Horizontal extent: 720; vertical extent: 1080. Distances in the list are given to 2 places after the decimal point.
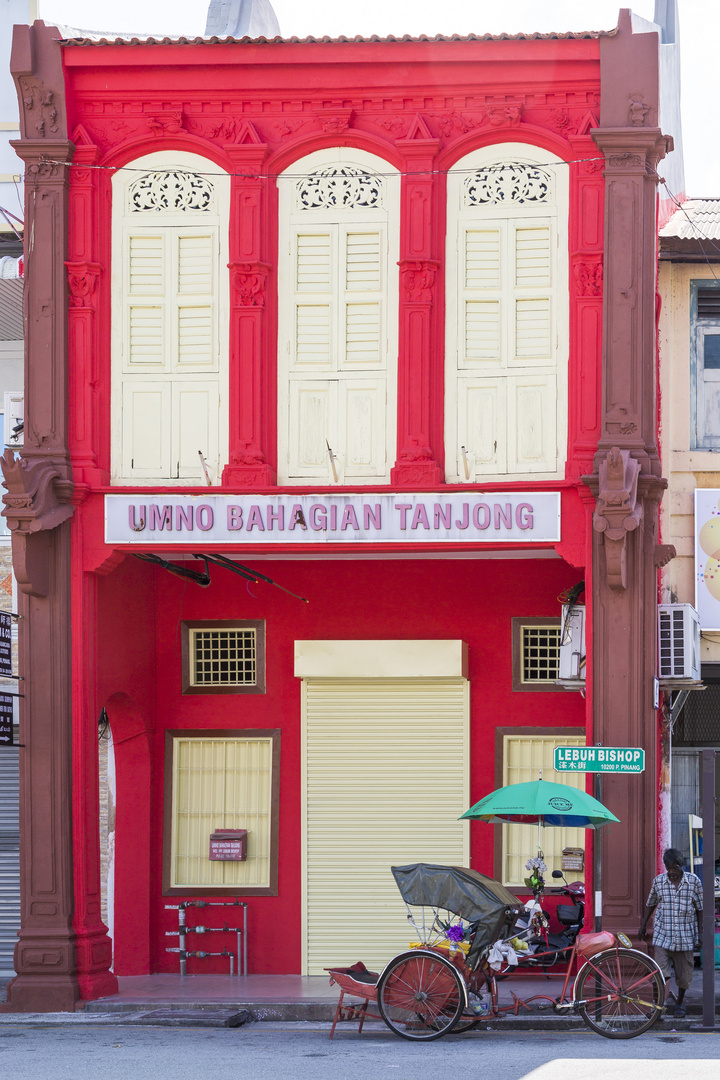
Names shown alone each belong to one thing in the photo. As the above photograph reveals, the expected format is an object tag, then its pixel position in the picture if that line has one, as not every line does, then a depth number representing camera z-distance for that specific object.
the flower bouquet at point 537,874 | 17.00
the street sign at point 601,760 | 14.96
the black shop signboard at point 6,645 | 16.30
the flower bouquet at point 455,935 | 13.91
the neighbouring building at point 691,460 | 18.36
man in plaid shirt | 14.56
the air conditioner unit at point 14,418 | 18.73
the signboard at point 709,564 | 18.31
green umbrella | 14.18
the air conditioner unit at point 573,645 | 16.66
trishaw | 13.59
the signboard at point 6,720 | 16.03
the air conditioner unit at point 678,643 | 16.69
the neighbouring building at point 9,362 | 18.58
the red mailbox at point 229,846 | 18.47
